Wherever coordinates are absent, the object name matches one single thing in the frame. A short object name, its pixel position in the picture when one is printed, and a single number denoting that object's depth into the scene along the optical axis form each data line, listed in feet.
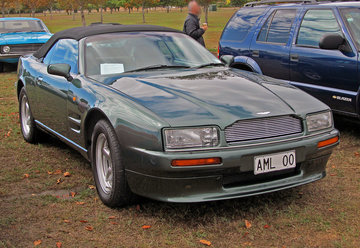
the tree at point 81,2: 133.64
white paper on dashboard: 14.89
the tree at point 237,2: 215.06
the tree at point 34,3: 189.16
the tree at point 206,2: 159.01
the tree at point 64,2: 179.16
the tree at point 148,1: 206.26
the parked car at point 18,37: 44.66
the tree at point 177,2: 280.18
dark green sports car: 11.02
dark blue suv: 19.21
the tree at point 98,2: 166.40
